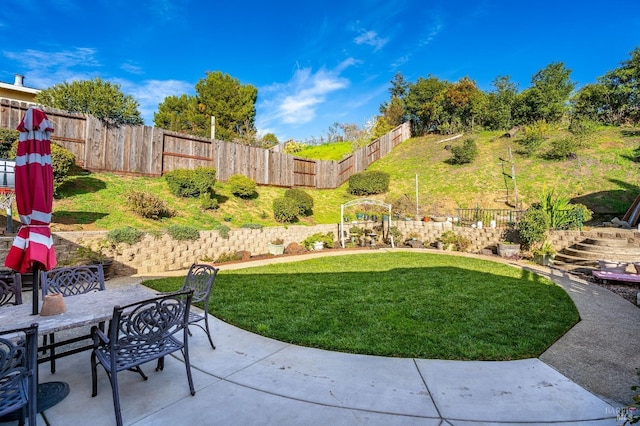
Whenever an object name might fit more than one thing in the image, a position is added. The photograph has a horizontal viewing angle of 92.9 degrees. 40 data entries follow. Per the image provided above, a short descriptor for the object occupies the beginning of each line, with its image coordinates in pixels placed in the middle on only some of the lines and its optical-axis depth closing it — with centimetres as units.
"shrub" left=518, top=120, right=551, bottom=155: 1836
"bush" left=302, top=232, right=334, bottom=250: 1216
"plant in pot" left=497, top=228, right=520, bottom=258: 1035
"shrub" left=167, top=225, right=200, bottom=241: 855
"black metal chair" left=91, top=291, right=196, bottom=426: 221
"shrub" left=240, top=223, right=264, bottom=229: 1068
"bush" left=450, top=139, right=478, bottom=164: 1959
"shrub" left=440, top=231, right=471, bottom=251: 1214
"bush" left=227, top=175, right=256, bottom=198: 1289
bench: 645
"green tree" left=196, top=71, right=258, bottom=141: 2608
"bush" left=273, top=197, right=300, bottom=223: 1249
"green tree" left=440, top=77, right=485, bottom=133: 2520
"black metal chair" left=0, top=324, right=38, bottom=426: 167
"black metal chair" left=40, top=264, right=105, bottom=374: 343
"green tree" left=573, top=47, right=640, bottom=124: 2141
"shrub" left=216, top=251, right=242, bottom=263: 950
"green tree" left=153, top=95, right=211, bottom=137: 2556
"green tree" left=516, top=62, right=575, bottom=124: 2286
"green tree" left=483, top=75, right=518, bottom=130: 2456
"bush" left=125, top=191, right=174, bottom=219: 917
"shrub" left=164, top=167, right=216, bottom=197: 1116
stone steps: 818
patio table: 228
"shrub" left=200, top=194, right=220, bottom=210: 1111
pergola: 1270
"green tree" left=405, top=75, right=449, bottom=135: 2667
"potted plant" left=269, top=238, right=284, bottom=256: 1083
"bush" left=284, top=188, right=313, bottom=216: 1331
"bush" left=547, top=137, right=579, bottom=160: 1656
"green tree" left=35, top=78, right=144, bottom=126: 1527
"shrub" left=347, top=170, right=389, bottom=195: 1844
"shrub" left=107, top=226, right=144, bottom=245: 738
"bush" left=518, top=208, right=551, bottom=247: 994
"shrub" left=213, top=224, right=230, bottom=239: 970
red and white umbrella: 256
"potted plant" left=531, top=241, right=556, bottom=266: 909
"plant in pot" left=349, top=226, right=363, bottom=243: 1334
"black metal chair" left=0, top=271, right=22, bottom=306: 310
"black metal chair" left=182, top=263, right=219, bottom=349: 396
